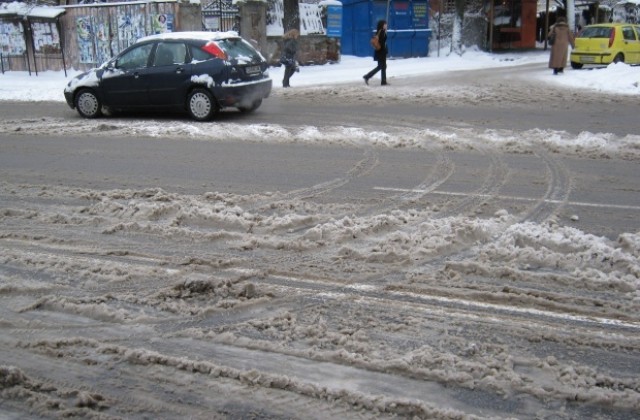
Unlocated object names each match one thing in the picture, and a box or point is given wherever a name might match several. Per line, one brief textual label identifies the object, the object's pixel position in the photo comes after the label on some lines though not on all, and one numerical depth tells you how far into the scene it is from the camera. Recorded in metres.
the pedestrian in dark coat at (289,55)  18.78
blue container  29.95
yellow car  22.41
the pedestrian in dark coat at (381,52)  18.64
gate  25.03
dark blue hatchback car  12.42
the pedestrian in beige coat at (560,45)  21.34
